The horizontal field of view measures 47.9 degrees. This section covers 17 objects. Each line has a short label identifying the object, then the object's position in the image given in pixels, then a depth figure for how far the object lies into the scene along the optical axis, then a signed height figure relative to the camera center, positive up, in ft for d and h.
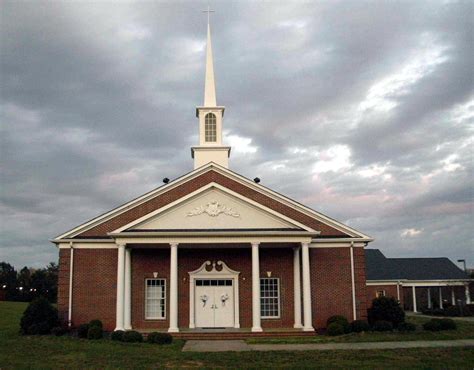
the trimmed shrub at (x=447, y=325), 83.46 -6.42
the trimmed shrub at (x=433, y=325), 82.99 -6.41
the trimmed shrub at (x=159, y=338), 72.02 -6.84
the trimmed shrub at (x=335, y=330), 80.89 -6.74
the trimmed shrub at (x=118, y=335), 74.90 -6.63
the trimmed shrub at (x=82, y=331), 79.87 -6.37
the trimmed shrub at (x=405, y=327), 83.41 -6.68
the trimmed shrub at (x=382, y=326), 83.97 -6.48
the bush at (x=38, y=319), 82.33 -4.71
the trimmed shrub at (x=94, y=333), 77.46 -6.47
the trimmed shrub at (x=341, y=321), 82.90 -5.76
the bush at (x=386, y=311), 88.33 -4.51
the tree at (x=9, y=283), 223.92 +2.52
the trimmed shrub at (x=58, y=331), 81.35 -6.45
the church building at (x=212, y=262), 84.89 +4.04
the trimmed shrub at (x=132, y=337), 73.51 -6.75
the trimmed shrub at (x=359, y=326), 82.74 -6.38
